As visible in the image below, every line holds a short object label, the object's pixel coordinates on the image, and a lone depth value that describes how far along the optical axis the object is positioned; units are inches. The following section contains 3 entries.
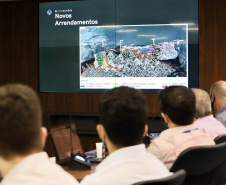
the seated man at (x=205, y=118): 130.3
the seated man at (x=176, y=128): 94.0
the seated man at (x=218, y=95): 165.3
